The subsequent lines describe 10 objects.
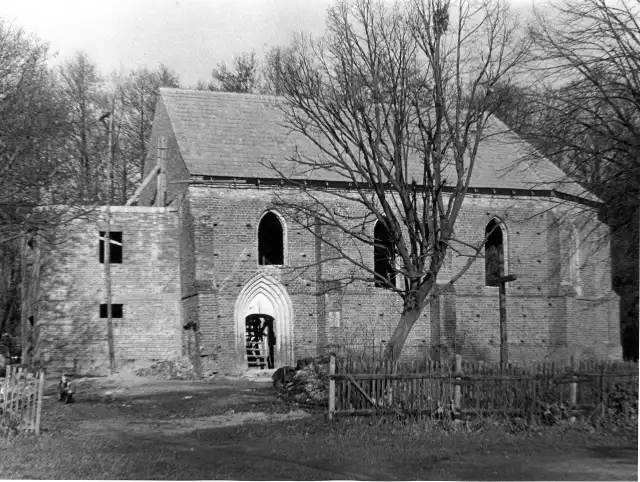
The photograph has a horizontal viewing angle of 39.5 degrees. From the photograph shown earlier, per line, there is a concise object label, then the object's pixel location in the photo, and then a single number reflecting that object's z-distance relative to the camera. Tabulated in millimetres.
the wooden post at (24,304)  29688
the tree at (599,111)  16781
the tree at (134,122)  39625
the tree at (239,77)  32688
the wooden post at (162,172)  31922
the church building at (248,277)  29281
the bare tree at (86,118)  33719
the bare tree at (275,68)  21808
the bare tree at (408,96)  19938
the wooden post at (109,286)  29141
